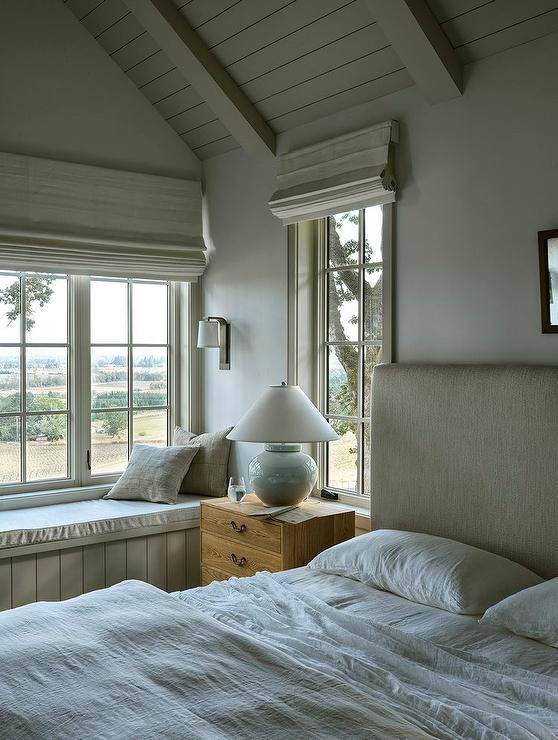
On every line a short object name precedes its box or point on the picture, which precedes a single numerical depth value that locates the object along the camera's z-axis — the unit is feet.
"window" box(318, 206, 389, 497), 11.43
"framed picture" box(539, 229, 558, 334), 8.46
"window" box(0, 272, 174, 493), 13.08
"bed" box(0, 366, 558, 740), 5.23
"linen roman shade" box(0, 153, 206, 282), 12.50
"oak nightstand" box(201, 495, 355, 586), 10.19
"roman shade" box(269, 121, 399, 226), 10.37
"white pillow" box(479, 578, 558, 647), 6.63
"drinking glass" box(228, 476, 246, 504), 11.62
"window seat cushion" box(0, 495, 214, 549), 11.15
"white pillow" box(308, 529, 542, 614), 7.50
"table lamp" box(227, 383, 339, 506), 10.56
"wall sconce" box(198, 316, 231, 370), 13.53
